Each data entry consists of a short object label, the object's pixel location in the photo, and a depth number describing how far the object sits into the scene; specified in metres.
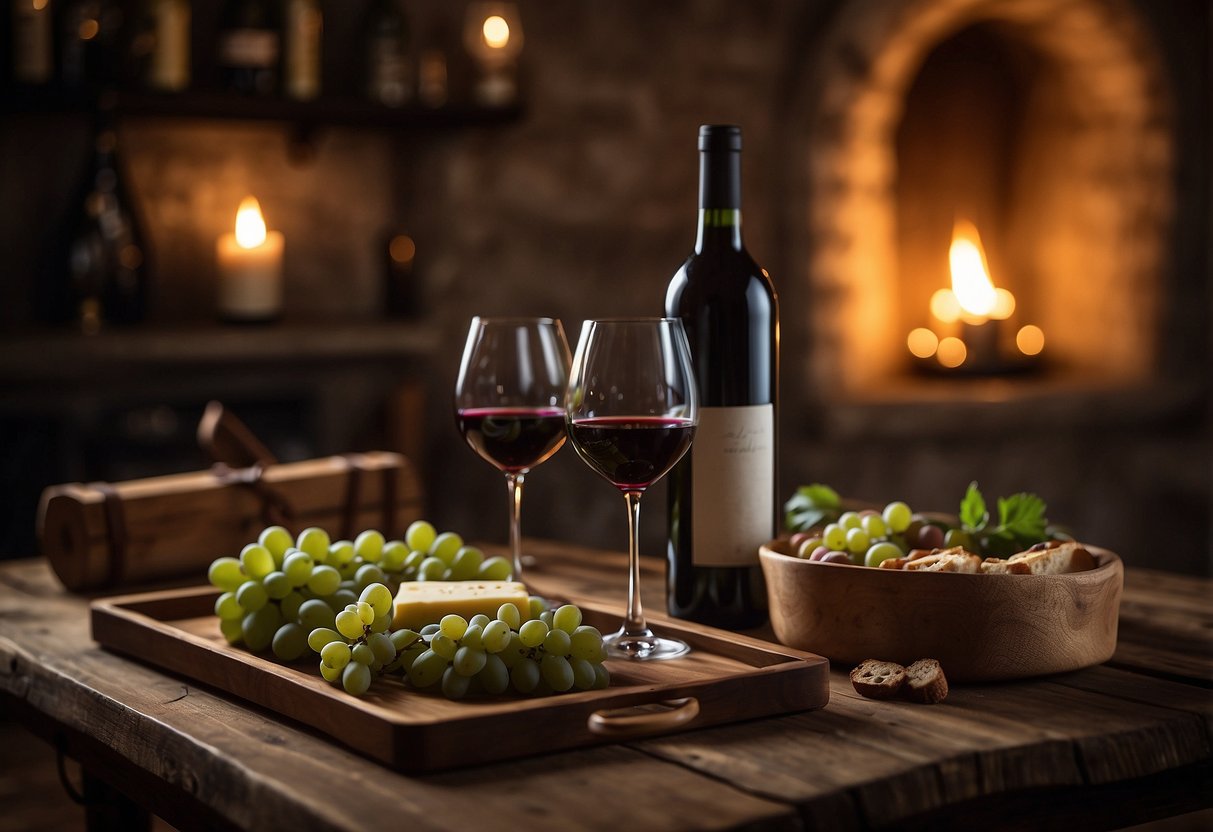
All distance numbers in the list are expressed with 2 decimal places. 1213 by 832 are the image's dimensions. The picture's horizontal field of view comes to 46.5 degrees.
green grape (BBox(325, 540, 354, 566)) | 1.17
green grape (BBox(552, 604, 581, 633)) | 0.94
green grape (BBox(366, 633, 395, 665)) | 0.95
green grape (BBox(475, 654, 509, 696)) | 0.91
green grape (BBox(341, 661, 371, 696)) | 0.91
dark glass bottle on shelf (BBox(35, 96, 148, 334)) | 2.77
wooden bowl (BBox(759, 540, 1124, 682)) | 0.99
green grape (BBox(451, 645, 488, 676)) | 0.91
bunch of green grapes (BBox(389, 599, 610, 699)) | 0.91
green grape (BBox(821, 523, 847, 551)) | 1.14
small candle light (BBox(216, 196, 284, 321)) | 2.85
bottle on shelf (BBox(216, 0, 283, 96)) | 2.84
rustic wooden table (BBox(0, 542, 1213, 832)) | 0.77
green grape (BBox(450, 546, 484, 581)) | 1.20
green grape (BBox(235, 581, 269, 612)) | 1.06
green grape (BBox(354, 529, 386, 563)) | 1.21
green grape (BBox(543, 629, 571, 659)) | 0.92
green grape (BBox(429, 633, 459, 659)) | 0.93
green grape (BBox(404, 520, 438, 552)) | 1.25
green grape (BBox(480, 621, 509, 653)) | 0.92
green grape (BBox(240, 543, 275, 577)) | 1.11
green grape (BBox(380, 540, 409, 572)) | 1.21
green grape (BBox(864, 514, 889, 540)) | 1.16
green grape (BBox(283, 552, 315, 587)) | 1.08
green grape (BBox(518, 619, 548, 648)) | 0.91
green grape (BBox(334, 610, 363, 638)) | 0.95
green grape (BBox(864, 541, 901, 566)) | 1.09
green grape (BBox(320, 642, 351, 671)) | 0.93
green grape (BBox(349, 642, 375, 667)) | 0.94
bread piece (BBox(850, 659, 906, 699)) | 0.97
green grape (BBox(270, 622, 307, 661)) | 1.02
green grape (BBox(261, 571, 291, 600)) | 1.07
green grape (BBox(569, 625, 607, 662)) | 0.93
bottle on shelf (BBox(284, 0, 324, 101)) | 2.90
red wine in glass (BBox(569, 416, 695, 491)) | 1.02
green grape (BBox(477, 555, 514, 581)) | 1.20
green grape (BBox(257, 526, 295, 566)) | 1.15
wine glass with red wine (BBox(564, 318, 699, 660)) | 1.02
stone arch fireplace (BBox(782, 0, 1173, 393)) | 3.59
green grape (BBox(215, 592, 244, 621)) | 1.07
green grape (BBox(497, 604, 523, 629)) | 0.94
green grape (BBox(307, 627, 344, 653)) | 0.96
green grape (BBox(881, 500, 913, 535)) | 1.18
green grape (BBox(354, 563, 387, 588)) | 1.14
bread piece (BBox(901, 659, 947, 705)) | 0.96
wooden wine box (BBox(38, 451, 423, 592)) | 1.40
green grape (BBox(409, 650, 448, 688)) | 0.93
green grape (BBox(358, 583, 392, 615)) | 0.97
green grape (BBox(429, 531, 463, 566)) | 1.22
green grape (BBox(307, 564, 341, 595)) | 1.08
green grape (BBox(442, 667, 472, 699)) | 0.92
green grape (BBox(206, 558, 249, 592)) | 1.12
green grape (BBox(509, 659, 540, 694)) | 0.91
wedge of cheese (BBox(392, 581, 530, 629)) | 1.00
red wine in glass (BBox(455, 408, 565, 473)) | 1.22
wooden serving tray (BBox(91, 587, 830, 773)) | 0.83
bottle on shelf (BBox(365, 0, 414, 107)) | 3.01
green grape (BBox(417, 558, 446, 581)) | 1.19
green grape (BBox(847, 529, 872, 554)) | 1.13
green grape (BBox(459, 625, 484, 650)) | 0.93
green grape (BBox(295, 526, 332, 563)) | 1.17
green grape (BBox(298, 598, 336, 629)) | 1.04
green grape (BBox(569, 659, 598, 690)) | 0.92
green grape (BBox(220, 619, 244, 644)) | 1.07
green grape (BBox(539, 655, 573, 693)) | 0.91
